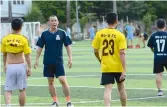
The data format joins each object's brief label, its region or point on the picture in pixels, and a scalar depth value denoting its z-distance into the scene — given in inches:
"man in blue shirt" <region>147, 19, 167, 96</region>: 542.3
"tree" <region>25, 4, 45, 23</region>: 2632.9
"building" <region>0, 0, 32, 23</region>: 2684.5
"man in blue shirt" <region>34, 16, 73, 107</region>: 477.7
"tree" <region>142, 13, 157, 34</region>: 2950.3
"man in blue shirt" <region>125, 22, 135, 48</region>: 1478.1
